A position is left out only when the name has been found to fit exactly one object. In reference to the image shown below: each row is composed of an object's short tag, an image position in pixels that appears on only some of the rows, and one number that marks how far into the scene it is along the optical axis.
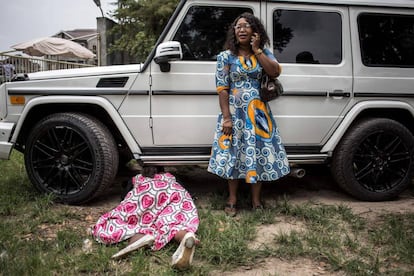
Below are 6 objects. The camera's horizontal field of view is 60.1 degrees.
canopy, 13.80
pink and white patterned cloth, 2.59
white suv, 3.31
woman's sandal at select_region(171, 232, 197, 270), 2.17
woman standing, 3.03
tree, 8.78
